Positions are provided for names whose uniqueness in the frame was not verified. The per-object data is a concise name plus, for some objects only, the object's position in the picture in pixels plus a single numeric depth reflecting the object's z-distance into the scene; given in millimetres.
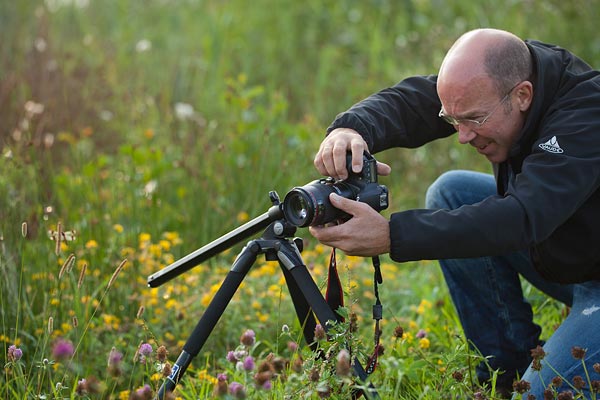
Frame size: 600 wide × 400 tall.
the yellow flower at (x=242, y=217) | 8166
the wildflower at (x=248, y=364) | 4016
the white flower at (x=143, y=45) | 8952
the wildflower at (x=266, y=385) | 3824
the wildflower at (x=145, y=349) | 4473
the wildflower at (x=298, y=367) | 4001
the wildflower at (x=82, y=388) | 3951
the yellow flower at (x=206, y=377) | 5463
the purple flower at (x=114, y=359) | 3698
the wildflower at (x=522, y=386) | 4527
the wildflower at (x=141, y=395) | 3789
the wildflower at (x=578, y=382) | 4386
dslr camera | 4391
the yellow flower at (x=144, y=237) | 7176
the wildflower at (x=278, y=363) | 3943
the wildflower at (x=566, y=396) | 4324
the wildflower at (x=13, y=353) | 4422
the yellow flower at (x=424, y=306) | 6719
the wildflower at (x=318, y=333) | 4260
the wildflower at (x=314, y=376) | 4133
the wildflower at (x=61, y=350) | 3543
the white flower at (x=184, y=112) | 9539
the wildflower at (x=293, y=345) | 4594
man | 4367
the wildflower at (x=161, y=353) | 4363
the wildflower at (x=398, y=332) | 4793
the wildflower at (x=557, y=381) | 4453
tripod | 4527
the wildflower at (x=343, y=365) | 3766
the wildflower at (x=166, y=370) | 4328
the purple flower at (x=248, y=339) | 4133
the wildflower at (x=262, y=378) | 3828
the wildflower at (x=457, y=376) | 4648
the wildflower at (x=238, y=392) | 3643
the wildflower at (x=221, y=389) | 3794
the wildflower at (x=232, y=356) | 4359
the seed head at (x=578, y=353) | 4520
